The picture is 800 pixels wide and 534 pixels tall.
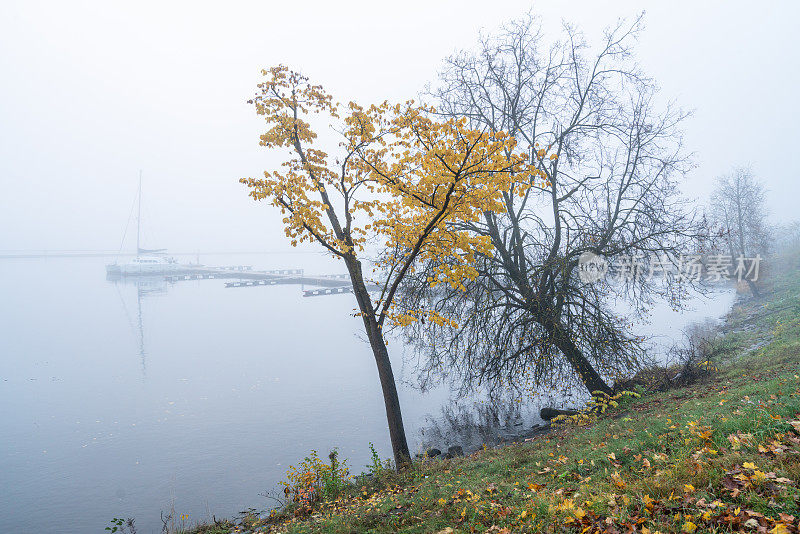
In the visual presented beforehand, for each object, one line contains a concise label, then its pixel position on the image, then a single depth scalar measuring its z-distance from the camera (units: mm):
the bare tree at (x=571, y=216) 11297
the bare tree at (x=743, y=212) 32375
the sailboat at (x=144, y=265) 95000
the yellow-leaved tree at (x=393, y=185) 7211
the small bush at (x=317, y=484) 8391
